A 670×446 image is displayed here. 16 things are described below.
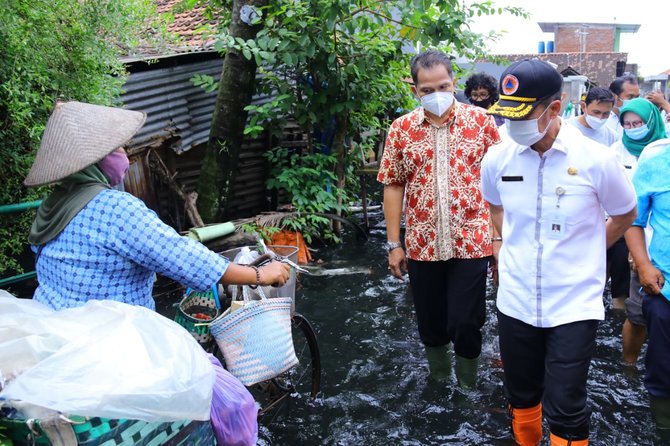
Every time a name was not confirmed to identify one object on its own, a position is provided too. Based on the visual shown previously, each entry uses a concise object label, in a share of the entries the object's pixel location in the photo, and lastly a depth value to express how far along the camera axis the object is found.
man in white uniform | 2.79
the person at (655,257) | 3.39
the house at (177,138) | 7.58
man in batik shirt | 3.94
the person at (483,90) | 6.93
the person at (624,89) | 7.46
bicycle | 3.88
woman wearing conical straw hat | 2.41
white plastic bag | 1.87
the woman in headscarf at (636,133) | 4.49
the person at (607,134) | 5.66
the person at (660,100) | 6.82
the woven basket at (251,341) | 3.08
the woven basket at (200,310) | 3.47
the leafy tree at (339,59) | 7.40
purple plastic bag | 2.49
